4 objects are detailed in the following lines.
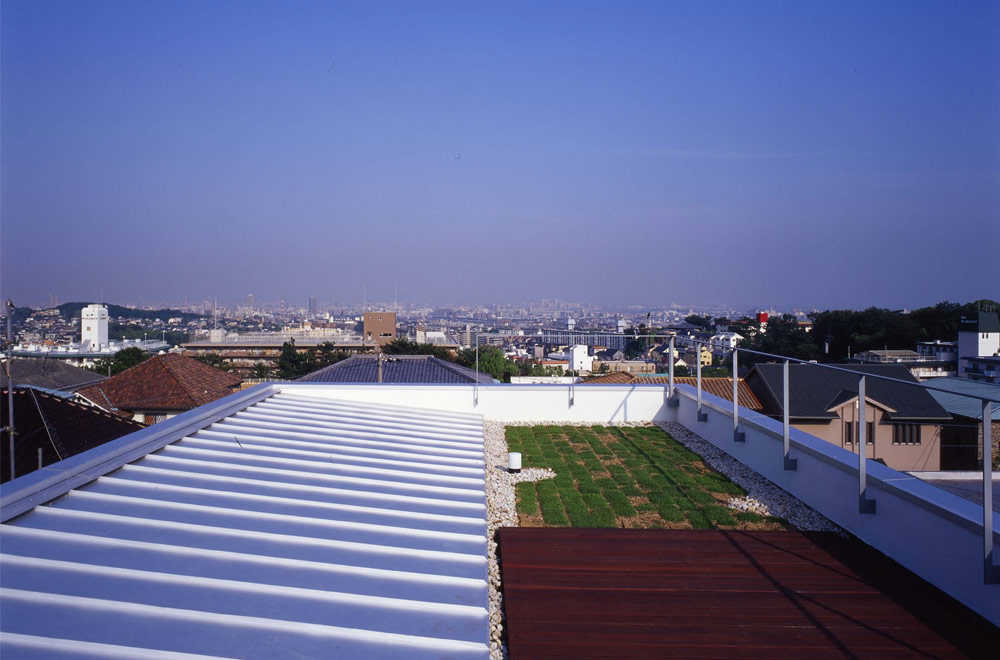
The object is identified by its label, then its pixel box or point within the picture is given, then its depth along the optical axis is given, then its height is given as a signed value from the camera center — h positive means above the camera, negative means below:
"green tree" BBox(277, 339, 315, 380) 39.31 -2.47
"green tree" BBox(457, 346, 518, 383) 21.38 -1.46
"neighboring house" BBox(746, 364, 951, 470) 4.21 -0.64
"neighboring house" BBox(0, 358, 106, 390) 23.24 -1.95
